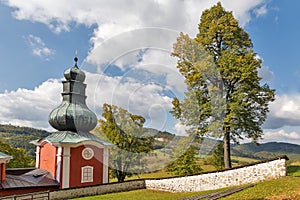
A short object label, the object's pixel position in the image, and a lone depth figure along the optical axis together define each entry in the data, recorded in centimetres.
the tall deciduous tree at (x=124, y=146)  2142
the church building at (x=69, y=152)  1664
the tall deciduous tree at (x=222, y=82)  1528
